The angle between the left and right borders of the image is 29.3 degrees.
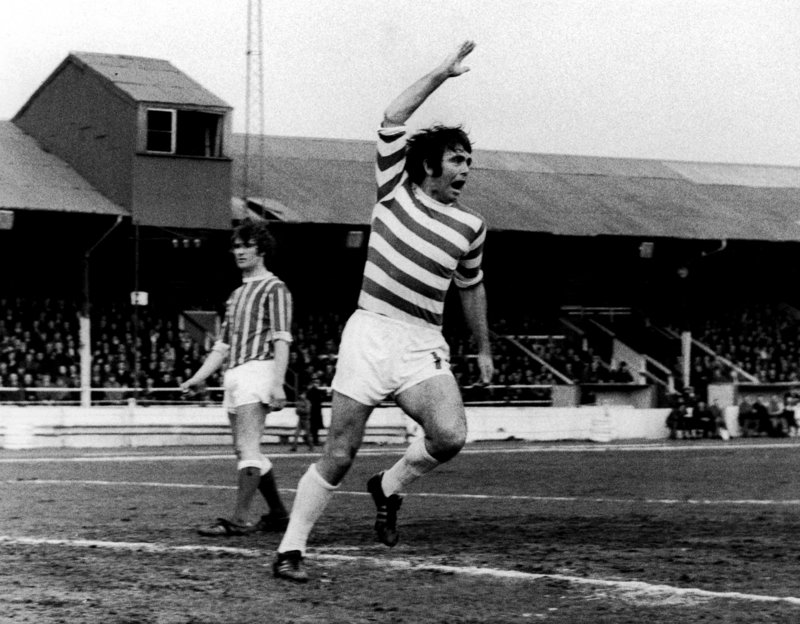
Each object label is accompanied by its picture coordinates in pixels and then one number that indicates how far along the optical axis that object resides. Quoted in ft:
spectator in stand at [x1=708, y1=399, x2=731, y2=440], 132.77
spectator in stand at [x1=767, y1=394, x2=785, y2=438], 138.72
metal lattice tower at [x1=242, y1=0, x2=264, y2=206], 139.64
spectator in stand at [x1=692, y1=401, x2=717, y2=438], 132.36
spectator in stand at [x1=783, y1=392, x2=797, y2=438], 139.54
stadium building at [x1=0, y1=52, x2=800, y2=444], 127.54
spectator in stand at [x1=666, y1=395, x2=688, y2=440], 131.85
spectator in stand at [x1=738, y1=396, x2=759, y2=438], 139.23
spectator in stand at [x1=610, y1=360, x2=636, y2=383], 143.23
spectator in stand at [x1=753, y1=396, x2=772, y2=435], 139.13
